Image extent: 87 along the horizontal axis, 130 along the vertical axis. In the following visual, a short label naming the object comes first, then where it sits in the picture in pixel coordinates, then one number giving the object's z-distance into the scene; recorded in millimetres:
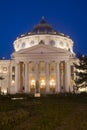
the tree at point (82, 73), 27428
